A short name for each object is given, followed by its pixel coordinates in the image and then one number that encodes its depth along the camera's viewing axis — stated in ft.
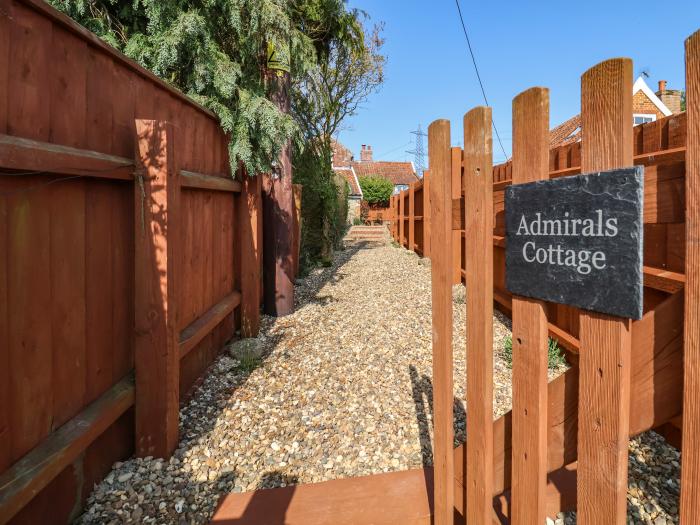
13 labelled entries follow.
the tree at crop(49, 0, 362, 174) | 11.57
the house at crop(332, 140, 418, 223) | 115.14
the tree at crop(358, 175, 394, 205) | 111.34
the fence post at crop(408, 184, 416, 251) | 39.34
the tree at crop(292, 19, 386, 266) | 26.99
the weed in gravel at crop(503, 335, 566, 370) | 11.35
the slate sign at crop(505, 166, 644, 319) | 2.81
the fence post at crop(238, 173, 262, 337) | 14.11
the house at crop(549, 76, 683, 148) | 48.67
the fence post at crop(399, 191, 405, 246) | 46.32
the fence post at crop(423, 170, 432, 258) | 31.12
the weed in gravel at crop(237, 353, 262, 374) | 11.73
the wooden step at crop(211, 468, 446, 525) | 5.53
